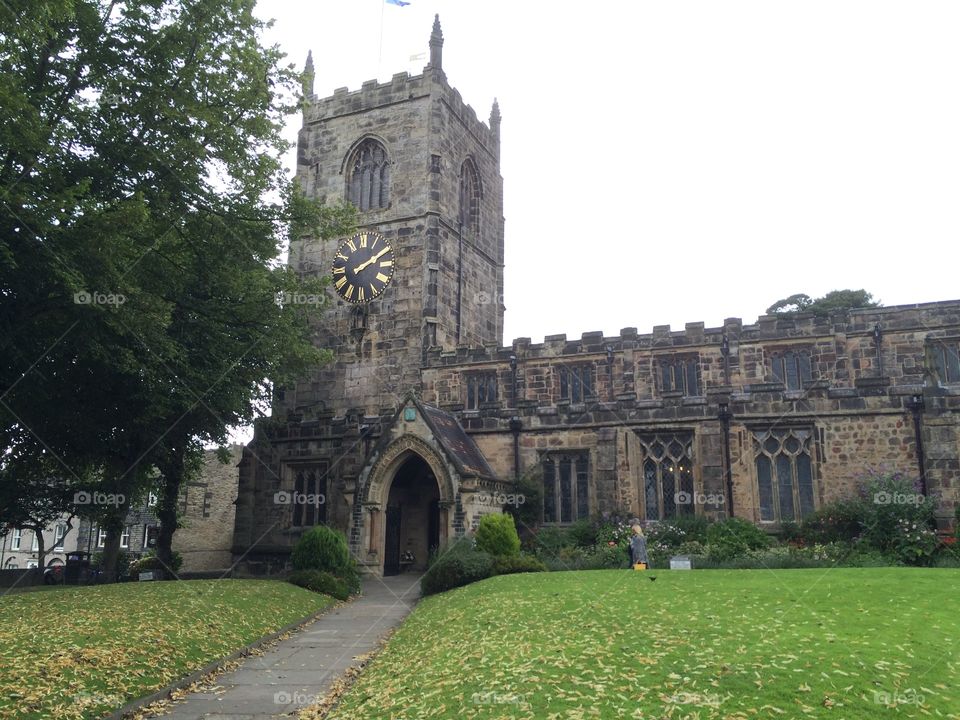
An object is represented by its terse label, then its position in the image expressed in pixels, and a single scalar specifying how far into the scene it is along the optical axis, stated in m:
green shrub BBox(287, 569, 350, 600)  23.38
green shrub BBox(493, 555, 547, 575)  22.80
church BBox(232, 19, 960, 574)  26.94
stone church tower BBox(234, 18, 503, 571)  32.75
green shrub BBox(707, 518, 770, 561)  23.17
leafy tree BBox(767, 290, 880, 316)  50.66
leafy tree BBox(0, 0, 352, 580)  16.05
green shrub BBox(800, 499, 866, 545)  24.34
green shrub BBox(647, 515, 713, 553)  25.39
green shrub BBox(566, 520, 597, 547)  27.06
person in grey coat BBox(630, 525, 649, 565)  21.55
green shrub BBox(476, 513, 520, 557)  23.89
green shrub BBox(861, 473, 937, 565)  21.94
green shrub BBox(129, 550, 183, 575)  32.52
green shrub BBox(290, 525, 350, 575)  24.44
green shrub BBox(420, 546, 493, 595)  22.38
